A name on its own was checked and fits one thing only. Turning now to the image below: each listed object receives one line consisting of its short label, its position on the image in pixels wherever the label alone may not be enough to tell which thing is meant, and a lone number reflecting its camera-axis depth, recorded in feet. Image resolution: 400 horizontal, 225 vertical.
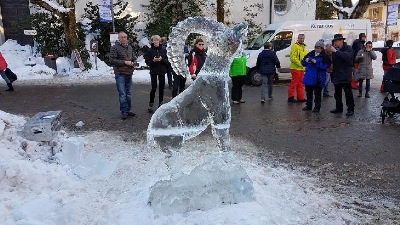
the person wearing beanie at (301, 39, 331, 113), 29.22
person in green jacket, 32.58
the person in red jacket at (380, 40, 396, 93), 36.60
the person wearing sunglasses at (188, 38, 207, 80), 30.32
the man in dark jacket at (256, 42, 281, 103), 34.32
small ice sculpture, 17.84
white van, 49.39
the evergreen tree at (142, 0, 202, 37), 70.44
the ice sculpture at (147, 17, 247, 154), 12.22
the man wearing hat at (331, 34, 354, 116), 27.30
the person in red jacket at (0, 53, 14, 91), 41.39
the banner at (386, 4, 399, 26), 62.42
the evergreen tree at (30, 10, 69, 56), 66.74
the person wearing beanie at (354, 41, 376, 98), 35.91
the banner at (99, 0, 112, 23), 57.26
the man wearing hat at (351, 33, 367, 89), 38.11
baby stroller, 25.10
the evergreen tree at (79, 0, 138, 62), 68.33
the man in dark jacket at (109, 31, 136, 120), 26.71
